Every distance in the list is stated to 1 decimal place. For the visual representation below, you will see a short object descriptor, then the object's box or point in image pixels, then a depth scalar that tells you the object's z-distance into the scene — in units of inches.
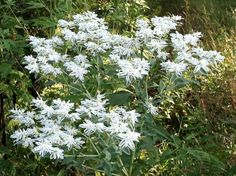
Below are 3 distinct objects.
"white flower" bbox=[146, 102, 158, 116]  97.2
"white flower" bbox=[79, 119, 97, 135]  86.4
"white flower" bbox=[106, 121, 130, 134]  84.7
